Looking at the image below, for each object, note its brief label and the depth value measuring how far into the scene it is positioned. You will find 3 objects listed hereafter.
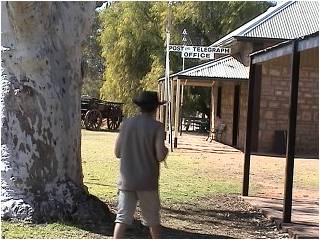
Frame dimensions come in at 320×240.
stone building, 21.20
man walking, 5.95
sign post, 18.83
